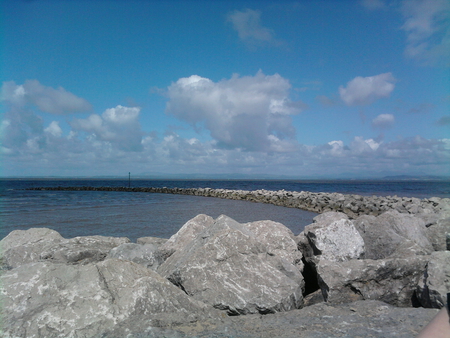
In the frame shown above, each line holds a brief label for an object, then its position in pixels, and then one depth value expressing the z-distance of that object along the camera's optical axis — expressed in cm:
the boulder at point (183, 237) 659
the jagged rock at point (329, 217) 647
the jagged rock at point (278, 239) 637
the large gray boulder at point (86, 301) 340
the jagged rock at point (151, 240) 849
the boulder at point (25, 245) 657
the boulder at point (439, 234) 693
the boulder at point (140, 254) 595
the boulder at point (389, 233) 604
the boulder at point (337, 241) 597
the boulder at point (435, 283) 411
